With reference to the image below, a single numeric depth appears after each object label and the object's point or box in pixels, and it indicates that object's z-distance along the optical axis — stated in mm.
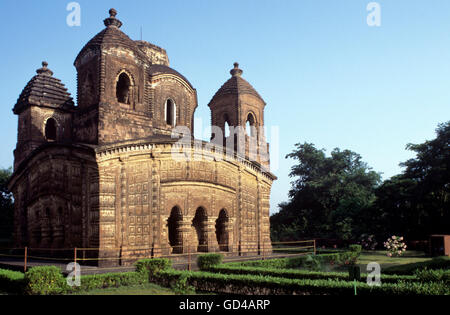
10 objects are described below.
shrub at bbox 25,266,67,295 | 8836
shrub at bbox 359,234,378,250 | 25688
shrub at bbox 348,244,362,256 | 19031
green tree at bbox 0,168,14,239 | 32722
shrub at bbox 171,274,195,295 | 10125
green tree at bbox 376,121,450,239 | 24750
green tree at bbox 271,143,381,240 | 30906
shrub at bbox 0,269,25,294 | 9470
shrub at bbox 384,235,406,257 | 19600
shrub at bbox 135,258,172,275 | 10938
